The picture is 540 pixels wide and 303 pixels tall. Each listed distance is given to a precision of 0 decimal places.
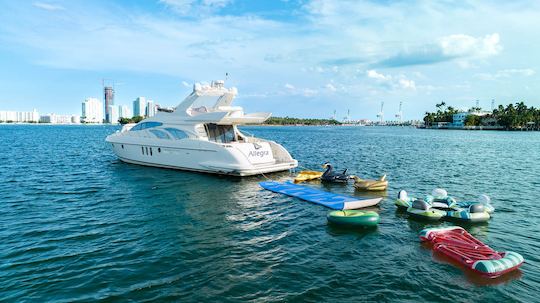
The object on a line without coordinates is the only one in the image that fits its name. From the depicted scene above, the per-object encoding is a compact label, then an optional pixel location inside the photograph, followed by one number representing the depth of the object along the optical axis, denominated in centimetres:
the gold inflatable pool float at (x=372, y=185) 1764
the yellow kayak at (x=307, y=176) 2011
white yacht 1986
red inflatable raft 850
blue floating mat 1410
